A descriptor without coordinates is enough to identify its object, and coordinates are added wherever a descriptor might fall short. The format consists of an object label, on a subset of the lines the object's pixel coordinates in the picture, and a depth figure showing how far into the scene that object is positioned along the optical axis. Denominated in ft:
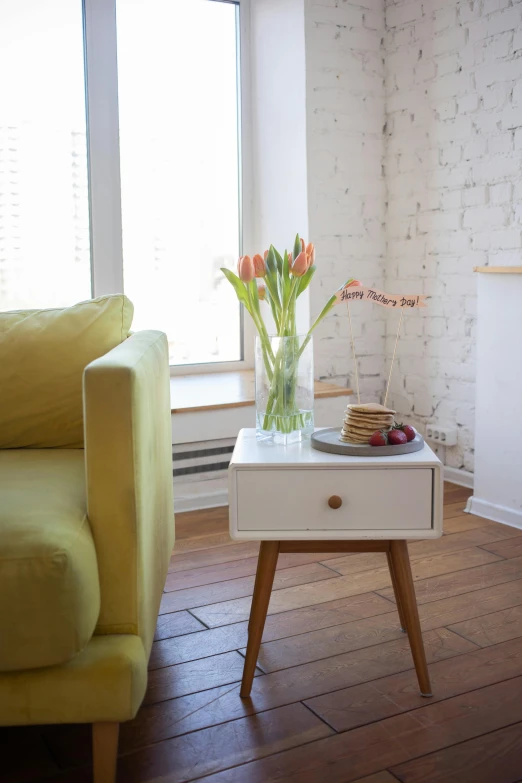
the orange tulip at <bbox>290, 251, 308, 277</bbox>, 5.47
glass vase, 5.62
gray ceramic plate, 5.29
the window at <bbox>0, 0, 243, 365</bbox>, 10.78
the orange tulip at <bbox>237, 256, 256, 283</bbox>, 5.53
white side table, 5.17
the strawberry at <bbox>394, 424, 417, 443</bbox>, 5.49
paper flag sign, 5.71
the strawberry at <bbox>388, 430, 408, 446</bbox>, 5.36
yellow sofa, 4.14
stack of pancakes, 5.45
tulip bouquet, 5.62
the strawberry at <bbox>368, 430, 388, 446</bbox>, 5.32
